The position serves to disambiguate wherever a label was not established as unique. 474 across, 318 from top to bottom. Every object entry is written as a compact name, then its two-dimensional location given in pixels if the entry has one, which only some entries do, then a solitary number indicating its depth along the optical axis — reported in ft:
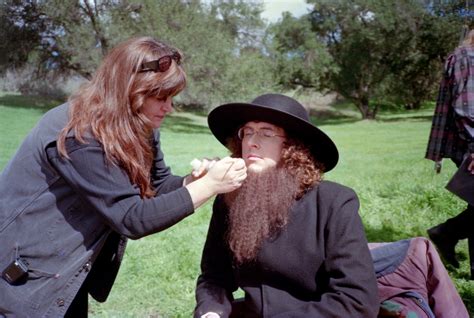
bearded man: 5.85
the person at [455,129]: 10.95
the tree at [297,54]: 93.04
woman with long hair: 5.72
